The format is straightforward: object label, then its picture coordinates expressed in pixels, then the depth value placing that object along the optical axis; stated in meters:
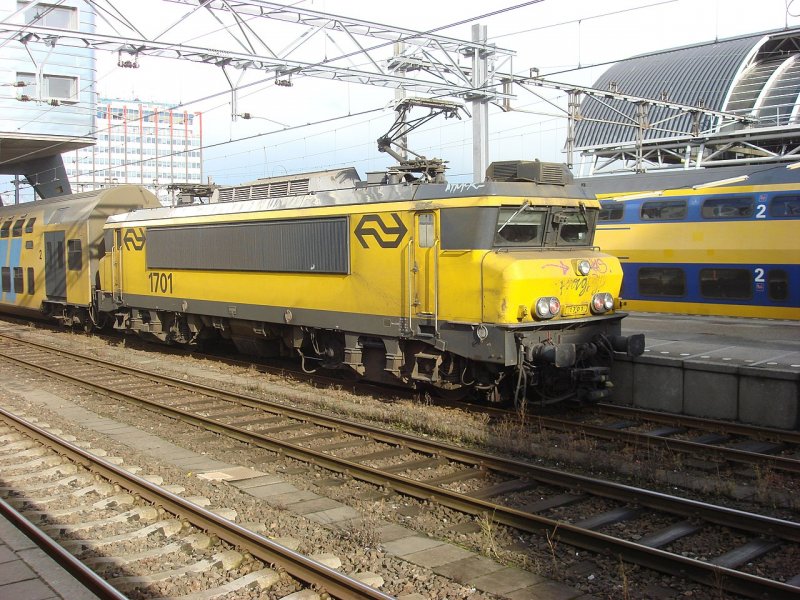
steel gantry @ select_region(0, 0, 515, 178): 14.65
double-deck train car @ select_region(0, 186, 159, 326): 20.16
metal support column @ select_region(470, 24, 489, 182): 19.41
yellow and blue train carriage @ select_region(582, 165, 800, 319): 17.17
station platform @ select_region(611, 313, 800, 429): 10.66
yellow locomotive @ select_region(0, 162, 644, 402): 10.31
